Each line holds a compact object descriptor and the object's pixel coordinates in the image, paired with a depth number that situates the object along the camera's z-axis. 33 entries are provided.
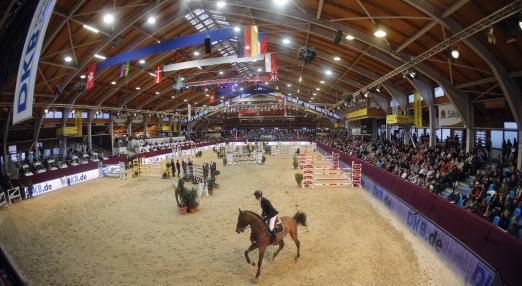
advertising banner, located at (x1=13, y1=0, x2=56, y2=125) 3.44
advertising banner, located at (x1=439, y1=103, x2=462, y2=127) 15.86
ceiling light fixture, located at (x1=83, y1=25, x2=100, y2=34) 14.65
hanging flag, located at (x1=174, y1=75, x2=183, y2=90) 19.74
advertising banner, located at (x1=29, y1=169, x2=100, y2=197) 16.22
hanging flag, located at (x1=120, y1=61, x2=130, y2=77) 15.35
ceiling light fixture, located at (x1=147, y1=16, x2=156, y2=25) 15.60
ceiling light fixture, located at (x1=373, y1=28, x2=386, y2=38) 11.55
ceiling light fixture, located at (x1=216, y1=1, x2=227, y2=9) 13.81
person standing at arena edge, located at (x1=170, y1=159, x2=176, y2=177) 20.53
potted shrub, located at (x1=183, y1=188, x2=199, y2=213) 11.59
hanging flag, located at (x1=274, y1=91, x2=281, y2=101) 36.38
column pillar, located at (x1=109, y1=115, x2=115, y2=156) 34.31
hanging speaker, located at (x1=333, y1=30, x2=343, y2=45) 12.79
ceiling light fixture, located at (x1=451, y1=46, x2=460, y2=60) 10.32
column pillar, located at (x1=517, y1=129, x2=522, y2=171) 11.17
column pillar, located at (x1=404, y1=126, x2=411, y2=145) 22.15
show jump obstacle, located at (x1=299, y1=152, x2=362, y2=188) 16.44
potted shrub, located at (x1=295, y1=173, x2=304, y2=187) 16.22
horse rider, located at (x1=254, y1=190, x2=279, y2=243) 6.66
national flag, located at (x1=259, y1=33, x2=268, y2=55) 11.77
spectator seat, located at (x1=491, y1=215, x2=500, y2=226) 7.65
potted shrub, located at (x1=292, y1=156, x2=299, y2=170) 23.31
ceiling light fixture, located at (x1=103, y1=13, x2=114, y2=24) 12.86
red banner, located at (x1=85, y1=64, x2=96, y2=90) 15.68
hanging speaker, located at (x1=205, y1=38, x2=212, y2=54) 11.81
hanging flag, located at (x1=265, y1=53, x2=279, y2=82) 13.22
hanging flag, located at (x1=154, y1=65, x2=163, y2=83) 16.02
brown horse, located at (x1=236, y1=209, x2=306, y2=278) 6.41
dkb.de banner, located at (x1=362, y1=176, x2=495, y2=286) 5.70
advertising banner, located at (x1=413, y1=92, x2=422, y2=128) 18.48
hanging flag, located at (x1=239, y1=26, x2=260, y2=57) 10.93
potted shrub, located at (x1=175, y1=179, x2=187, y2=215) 11.63
